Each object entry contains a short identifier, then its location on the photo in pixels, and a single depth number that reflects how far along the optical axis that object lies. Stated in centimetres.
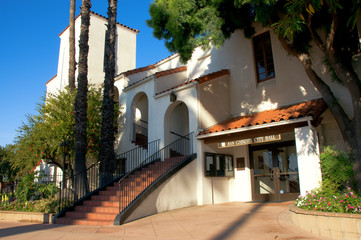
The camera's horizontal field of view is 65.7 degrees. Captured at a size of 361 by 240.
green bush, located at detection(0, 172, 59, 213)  973
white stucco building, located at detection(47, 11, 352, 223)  917
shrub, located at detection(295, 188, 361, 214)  575
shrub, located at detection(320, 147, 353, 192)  722
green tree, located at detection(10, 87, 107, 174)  1348
